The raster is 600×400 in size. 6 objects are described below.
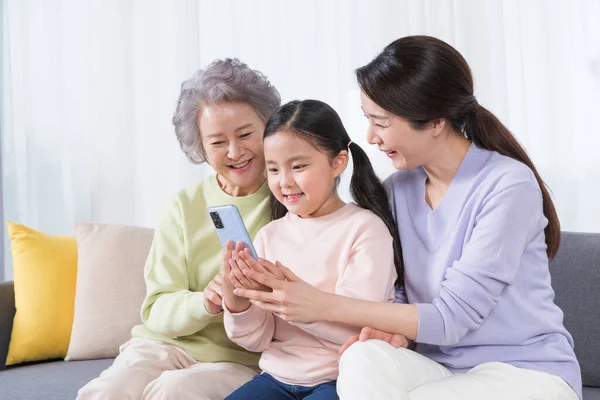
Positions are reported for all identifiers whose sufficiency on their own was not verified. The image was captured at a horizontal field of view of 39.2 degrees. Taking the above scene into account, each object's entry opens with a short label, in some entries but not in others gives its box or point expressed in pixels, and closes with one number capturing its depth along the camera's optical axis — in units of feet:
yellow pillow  9.16
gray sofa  7.35
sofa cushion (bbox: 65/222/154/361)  9.11
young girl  5.85
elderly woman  6.61
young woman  5.49
